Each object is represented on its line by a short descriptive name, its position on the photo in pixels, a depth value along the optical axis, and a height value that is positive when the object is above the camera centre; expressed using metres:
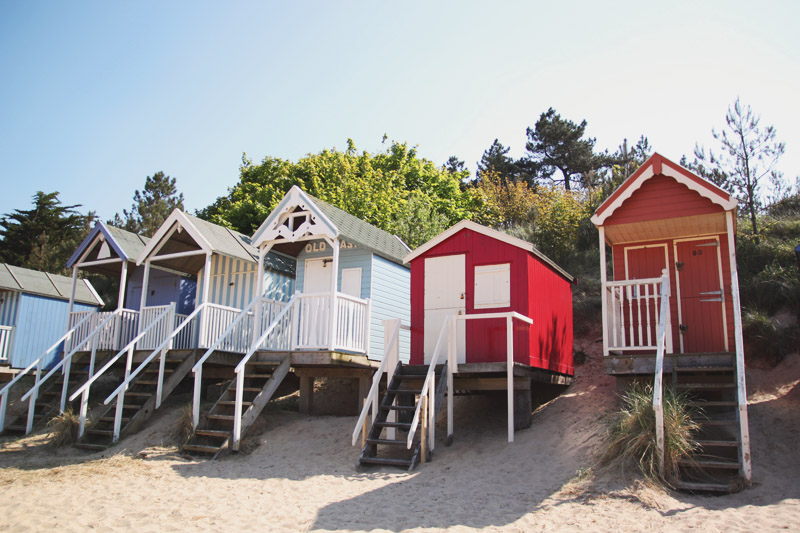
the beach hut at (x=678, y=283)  9.91 +1.71
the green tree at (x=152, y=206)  37.09 +9.45
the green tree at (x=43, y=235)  30.08 +6.23
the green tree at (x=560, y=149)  39.62 +14.04
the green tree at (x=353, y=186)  29.12 +9.02
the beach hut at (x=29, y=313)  20.20 +1.66
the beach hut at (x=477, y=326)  11.62 +0.97
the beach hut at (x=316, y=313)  12.79 +1.31
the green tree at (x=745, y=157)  18.89 +6.63
